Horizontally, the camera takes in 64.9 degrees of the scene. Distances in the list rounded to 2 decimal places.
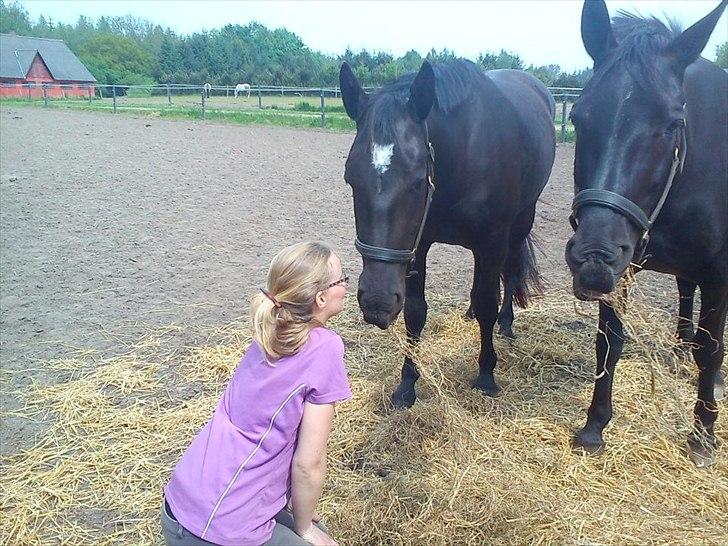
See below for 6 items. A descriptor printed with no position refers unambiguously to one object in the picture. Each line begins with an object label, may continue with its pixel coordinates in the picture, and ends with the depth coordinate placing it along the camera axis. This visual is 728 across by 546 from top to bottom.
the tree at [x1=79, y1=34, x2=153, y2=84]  55.94
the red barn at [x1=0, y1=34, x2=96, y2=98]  50.50
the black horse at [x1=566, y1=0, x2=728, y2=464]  2.13
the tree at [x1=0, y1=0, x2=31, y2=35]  75.00
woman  1.67
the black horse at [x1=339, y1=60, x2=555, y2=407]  2.51
